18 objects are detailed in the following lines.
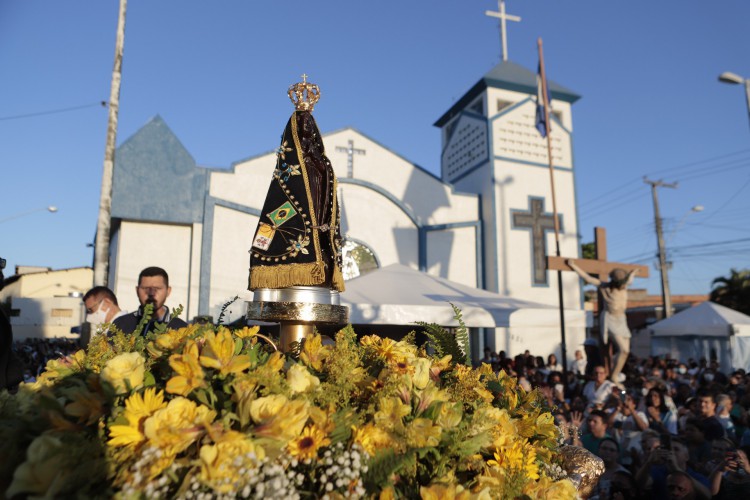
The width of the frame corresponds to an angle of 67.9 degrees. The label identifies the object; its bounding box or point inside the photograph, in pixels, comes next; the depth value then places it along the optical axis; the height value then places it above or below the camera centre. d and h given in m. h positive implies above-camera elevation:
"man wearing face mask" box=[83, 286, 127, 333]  4.27 +0.24
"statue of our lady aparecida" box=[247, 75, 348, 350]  2.95 +0.61
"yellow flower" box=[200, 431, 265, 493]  1.02 -0.23
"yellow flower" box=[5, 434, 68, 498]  0.97 -0.24
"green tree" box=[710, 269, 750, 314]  31.02 +2.42
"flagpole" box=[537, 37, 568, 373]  12.45 +5.44
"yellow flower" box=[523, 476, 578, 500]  1.47 -0.41
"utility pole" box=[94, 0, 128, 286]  9.31 +2.85
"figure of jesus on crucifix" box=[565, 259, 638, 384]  8.45 +0.28
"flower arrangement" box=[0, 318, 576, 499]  1.04 -0.20
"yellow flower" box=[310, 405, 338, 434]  1.25 -0.19
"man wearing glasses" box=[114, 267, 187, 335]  3.74 +0.30
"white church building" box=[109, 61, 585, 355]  12.35 +3.21
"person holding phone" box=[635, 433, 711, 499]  4.33 -1.08
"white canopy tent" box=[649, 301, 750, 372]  15.58 +0.01
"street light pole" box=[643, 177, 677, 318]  24.72 +3.72
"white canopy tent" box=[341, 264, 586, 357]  7.97 +0.48
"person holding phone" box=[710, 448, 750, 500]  4.06 -1.05
